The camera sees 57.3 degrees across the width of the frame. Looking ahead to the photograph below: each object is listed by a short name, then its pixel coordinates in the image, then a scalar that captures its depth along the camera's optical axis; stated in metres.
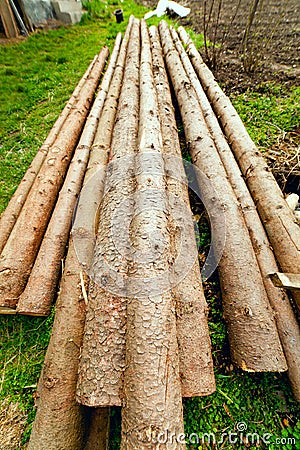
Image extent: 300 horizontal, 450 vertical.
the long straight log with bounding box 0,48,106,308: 2.14
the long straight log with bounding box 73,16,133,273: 2.13
